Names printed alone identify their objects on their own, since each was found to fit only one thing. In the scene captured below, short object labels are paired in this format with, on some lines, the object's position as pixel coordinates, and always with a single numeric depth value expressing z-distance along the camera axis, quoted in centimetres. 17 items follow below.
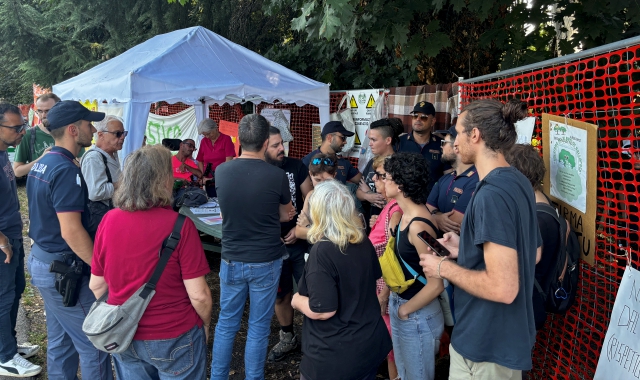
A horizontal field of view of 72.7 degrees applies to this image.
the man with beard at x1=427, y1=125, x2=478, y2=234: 304
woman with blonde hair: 211
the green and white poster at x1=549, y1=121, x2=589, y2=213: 247
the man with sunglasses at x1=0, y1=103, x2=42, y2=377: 337
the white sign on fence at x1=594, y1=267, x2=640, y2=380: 204
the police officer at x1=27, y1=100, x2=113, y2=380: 262
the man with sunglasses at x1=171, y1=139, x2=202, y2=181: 669
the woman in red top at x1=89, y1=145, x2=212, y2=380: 203
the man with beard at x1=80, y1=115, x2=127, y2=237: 296
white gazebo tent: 482
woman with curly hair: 243
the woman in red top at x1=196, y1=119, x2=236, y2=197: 685
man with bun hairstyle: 165
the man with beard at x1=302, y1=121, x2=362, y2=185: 452
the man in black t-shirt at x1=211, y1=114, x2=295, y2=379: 302
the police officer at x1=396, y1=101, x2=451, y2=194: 442
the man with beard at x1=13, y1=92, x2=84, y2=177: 434
